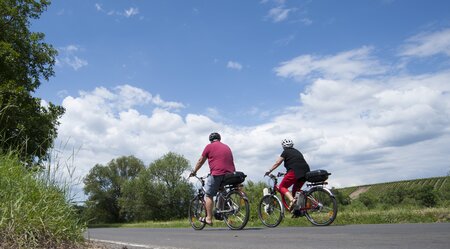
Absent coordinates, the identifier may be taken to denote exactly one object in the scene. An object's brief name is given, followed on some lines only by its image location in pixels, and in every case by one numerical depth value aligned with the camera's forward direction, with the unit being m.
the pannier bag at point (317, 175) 8.90
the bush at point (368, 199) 48.40
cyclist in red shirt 9.16
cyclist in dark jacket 9.52
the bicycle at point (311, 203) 8.96
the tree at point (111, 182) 79.06
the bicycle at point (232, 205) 8.95
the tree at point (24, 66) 19.73
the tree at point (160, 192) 70.50
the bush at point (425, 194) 51.60
